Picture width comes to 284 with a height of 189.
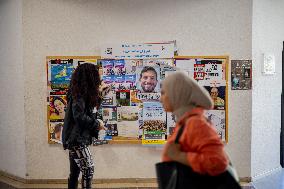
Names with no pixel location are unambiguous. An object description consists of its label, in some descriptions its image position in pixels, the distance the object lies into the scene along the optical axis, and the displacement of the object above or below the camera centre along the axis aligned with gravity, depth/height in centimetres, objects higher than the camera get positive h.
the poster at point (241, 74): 381 +16
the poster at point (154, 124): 384 -41
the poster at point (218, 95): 382 -8
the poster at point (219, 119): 385 -36
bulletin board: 380 -5
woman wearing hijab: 152 -20
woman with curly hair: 274 -26
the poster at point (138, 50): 378 +43
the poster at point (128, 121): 384 -38
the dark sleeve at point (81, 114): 270 -21
